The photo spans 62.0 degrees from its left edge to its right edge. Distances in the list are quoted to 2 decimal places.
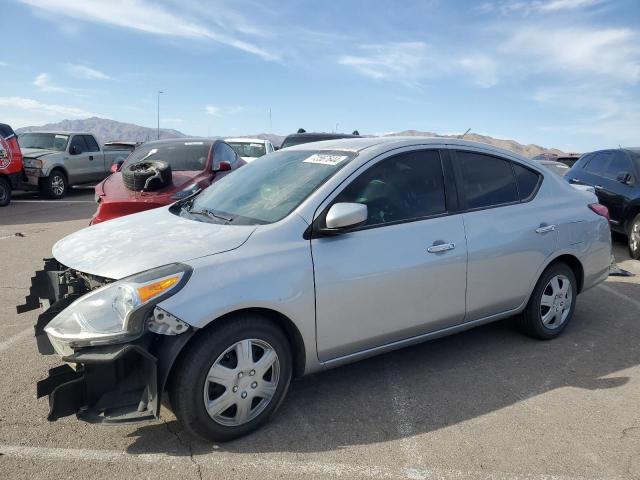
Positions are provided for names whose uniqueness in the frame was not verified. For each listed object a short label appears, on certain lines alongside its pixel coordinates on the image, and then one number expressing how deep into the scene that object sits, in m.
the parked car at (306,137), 11.37
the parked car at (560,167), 13.86
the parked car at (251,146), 14.30
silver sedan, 2.74
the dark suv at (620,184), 8.19
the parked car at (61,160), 14.25
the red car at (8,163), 12.41
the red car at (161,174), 6.34
